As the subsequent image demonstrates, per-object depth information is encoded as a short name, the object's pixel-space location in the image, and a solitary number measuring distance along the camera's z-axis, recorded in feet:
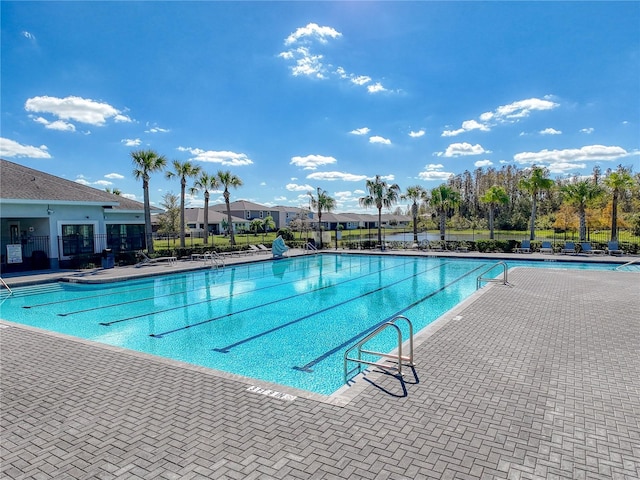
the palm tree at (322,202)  108.47
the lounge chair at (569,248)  73.92
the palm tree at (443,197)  101.86
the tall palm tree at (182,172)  80.28
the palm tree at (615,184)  75.66
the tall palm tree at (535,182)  87.16
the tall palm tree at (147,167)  67.82
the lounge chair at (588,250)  72.46
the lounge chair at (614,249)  70.49
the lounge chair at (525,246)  78.59
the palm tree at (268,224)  175.51
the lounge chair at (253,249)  83.29
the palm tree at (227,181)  94.12
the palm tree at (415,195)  105.04
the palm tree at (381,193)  101.19
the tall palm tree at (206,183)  93.35
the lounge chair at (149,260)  65.01
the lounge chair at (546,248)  76.87
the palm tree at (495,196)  96.37
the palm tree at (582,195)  81.41
